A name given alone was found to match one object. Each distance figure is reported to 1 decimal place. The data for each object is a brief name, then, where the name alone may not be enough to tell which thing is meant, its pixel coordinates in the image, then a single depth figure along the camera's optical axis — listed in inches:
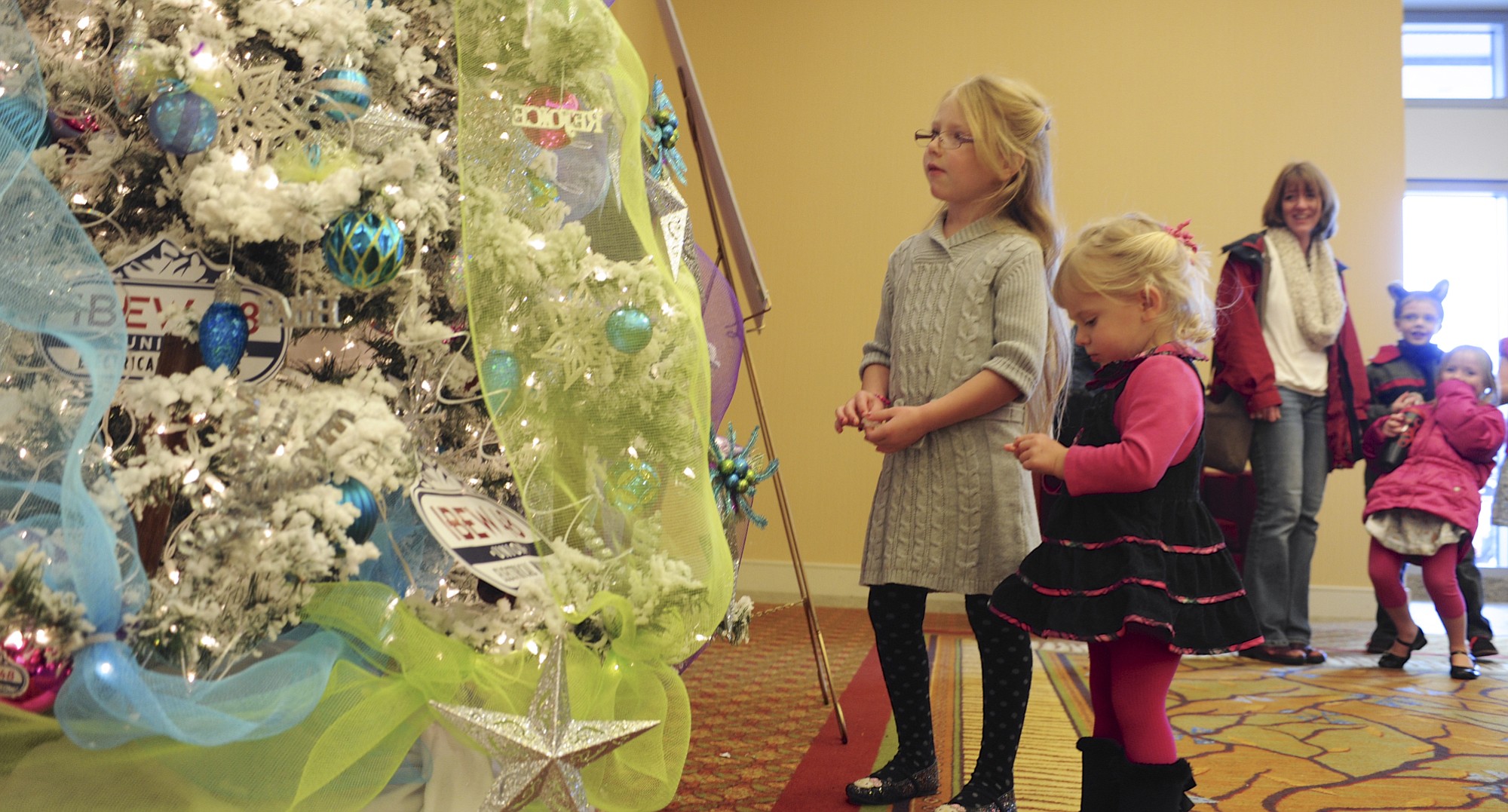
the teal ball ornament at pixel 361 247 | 44.1
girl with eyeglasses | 60.0
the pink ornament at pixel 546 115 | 48.3
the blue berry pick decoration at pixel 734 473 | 62.1
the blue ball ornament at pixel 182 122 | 43.9
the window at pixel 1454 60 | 243.0
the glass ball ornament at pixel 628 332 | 46.6
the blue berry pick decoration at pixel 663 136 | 60.3
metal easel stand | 77.9
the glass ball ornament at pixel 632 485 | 46.3
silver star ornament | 40.6
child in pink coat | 119.6
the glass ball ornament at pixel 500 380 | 44.6
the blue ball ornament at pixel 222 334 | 44.3
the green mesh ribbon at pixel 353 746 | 41.4
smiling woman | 128.0
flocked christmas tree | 41.8
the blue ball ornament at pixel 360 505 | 43.1
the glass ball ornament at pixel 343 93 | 46.9
